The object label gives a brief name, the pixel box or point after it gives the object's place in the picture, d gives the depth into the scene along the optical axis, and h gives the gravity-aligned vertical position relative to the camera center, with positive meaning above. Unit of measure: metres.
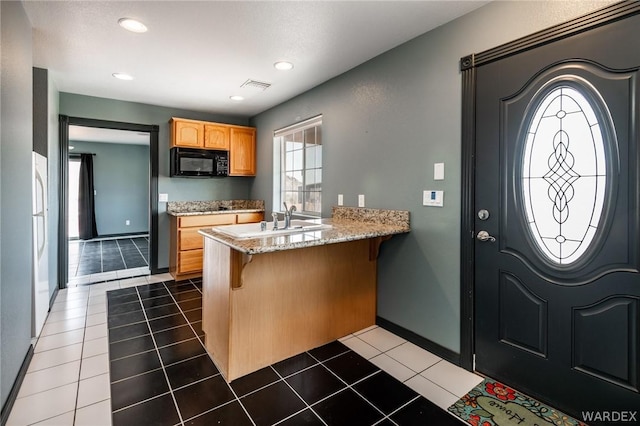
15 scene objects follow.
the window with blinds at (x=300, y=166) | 3.79 +0.57
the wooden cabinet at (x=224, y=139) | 4.41 +1.04
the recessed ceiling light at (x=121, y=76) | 3.26 +1.42
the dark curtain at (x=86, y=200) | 7.26 +0.19
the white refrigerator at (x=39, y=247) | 2.45 -0.33
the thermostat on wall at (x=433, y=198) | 2.32 +0.08
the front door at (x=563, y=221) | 1.54 -0.07
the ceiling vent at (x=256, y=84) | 3.49 +1.43
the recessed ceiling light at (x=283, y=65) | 2.97 +1.40
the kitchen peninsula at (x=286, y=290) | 2.04 -0.62
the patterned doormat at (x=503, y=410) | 1.68 -1.14
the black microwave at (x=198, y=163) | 4.41 +0.67
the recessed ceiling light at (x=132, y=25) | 2.24 +1.36
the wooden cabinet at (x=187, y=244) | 4.20 -0.49
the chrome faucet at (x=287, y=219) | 2.51 -0.08
